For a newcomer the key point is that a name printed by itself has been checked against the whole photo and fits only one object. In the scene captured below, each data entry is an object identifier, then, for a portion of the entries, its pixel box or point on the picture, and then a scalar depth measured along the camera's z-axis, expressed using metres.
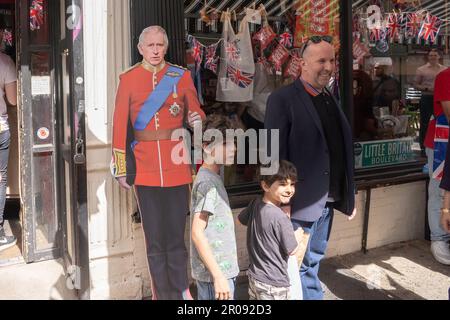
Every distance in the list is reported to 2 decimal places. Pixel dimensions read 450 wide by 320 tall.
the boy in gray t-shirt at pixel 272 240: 2.86
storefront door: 3.87
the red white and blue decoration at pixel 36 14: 3.96
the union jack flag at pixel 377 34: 5.00
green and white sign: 4.86
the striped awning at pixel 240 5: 4.04
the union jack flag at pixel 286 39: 4.59
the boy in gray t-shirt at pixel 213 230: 2.72
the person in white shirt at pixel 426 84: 5.16
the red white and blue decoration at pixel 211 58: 4.20
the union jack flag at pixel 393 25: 5.12
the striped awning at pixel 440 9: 5.27
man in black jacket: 3.20
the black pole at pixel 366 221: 4.69
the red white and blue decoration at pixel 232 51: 4.32
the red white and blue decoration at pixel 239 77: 4.34
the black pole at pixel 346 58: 4.54
